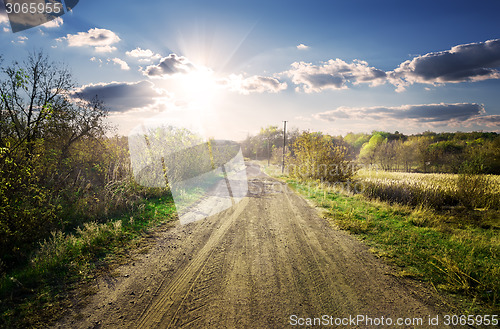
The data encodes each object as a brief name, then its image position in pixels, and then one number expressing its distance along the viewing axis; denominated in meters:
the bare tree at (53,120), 7.36
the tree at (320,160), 16.34
